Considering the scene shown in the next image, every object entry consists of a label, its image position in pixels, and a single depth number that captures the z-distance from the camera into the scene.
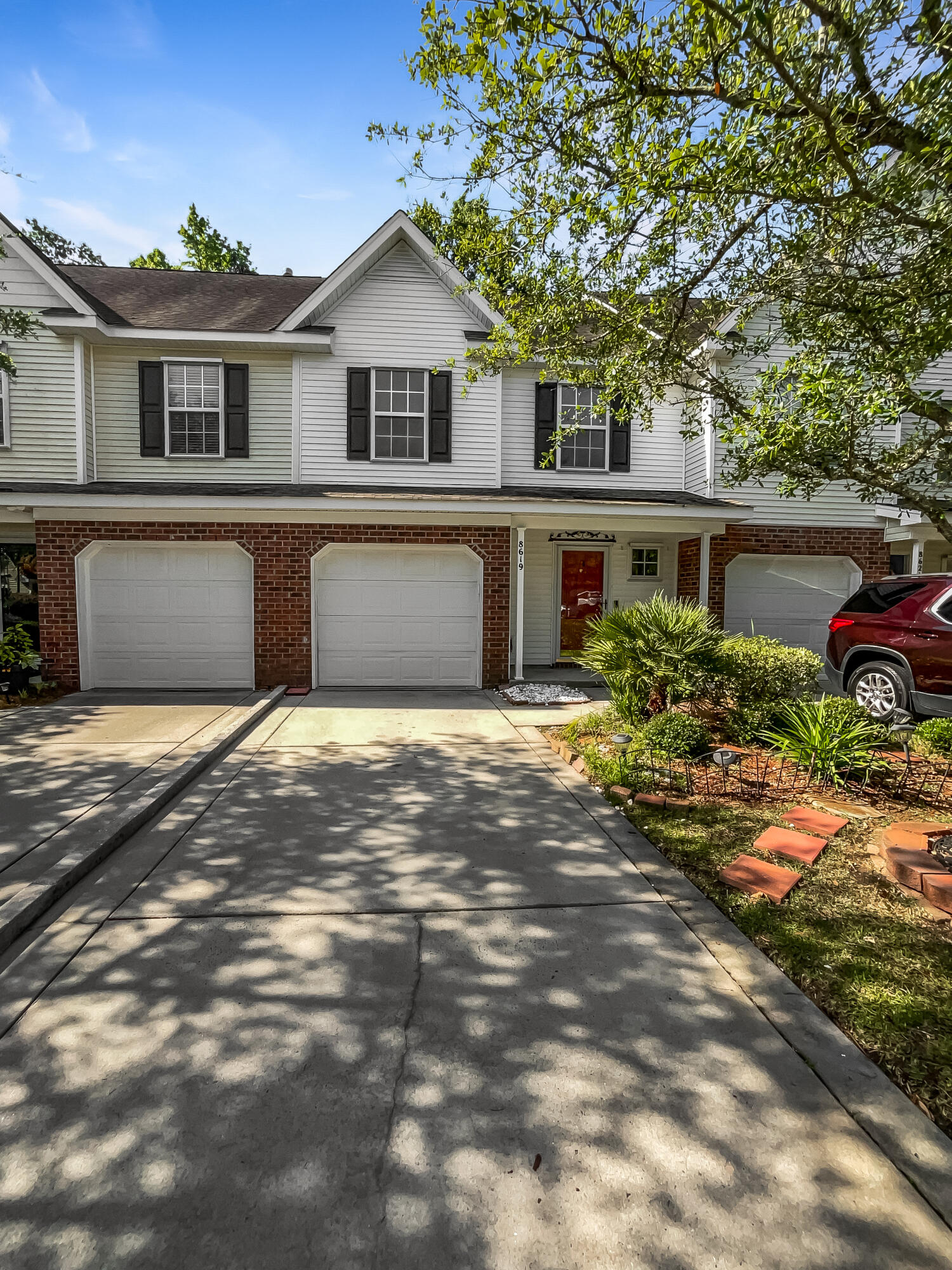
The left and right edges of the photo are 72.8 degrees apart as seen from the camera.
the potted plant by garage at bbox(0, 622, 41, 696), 9.26
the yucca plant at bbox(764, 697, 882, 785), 5.19
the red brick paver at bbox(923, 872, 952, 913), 3.33
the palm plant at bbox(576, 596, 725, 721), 6.32
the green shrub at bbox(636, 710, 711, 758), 5.74
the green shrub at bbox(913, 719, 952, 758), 5.93
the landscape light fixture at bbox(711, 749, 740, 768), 5.30
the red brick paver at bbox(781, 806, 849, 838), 4.34
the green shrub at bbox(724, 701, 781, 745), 6.29
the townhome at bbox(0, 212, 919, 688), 10.01
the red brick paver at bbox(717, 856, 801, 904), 3.53
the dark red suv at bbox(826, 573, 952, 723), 6.89
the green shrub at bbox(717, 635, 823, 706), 6.41
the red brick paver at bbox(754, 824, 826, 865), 3.94
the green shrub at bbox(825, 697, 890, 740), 5.56
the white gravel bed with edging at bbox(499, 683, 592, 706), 9.42
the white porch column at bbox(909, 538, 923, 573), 11.64
